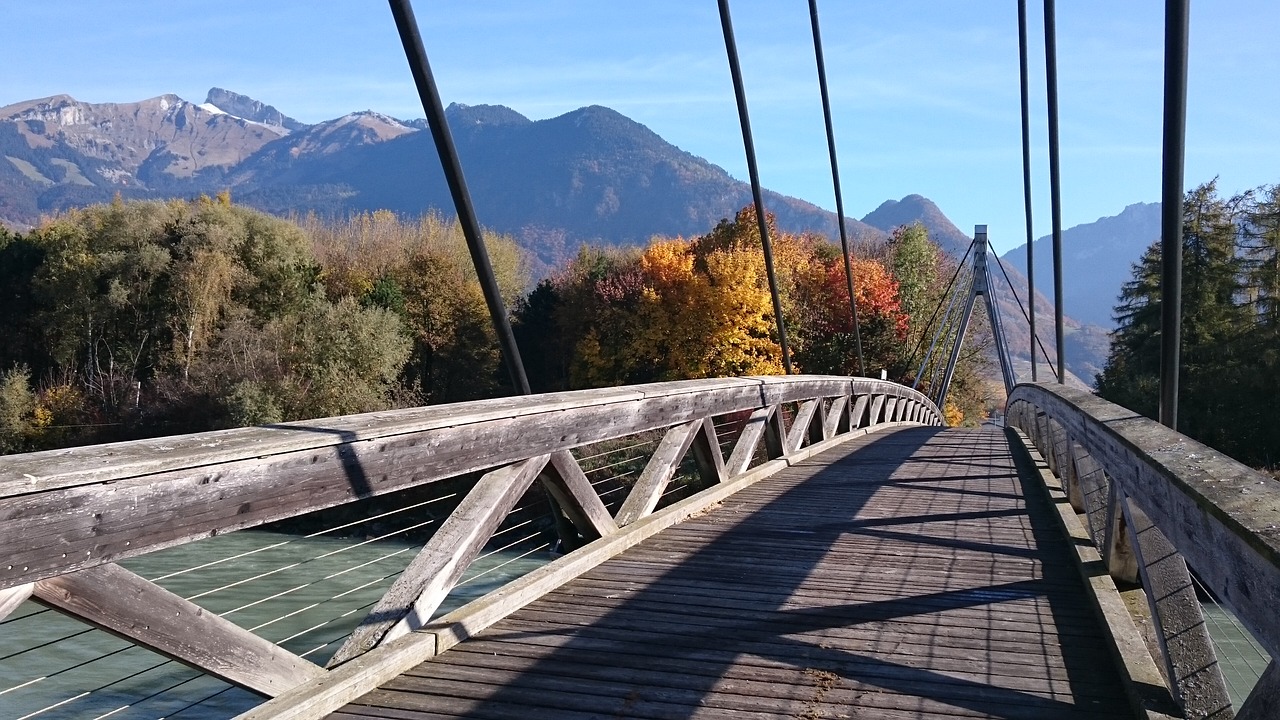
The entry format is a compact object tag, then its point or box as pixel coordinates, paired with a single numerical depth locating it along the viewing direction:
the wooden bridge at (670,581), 1.93
